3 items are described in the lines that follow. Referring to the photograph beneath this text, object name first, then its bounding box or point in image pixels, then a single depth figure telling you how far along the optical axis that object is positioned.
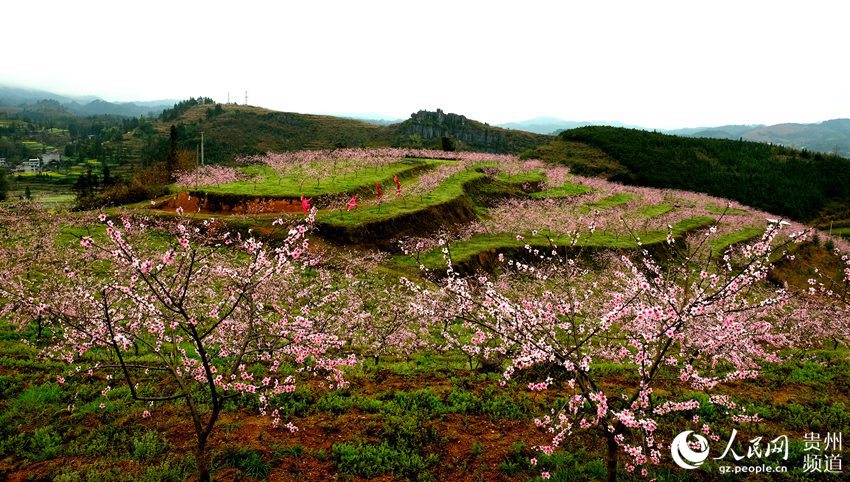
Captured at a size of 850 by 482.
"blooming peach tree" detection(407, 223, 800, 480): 6.57
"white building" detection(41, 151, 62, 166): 157.64
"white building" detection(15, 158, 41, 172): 142.25
